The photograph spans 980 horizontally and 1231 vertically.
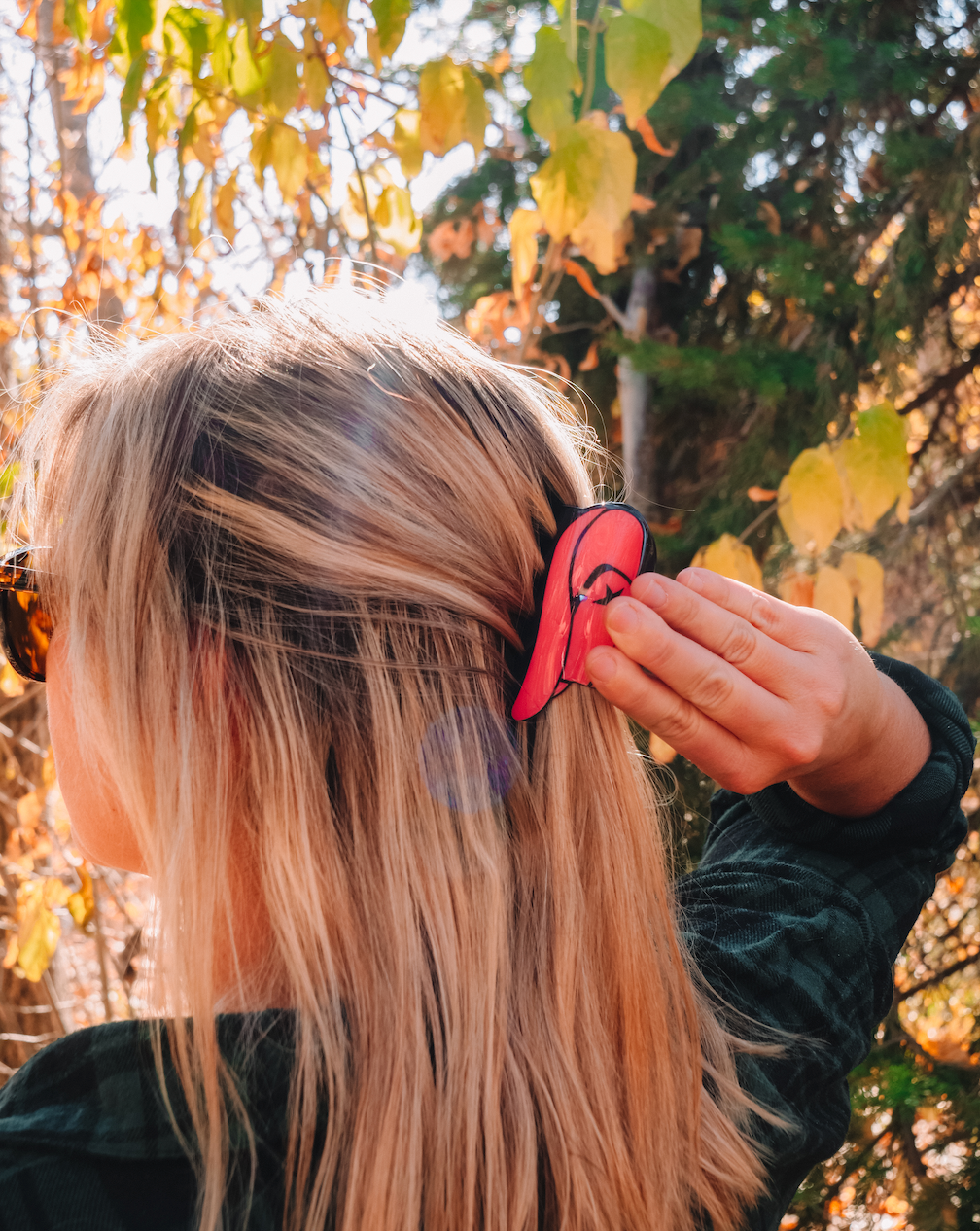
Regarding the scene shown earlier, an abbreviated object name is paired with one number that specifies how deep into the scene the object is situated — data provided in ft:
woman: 1.89
